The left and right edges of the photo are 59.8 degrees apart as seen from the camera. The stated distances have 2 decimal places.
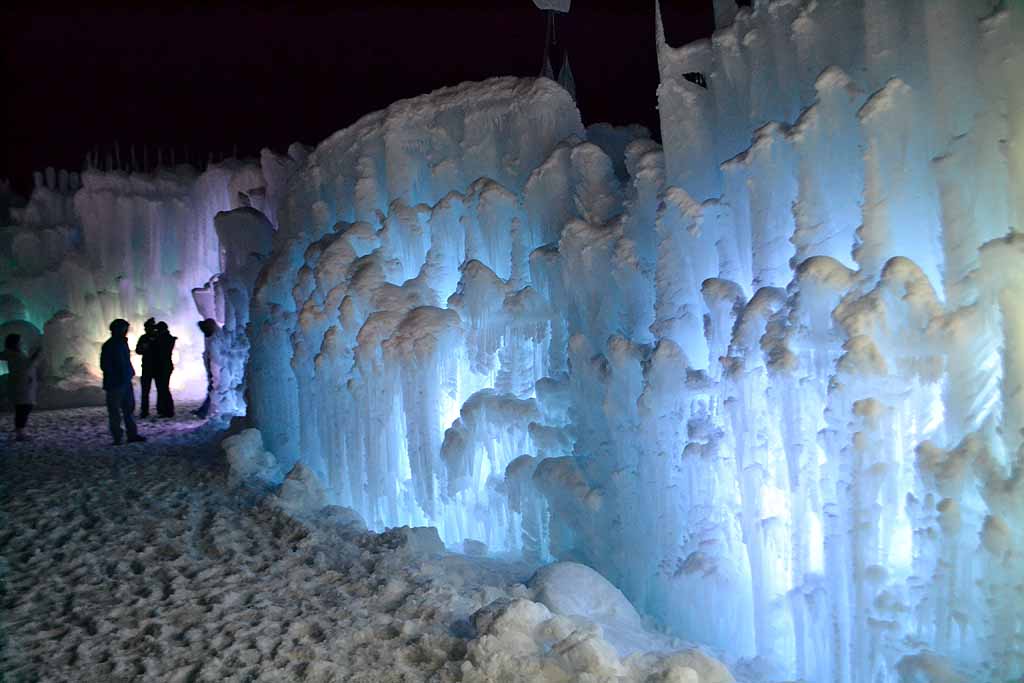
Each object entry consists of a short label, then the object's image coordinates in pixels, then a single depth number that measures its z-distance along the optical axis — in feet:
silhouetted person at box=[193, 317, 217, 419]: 41.14
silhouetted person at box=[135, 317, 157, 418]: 40.83
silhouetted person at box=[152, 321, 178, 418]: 40.81
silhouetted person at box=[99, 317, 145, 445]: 33.68
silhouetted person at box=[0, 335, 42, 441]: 35.73
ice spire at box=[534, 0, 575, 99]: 25.27
